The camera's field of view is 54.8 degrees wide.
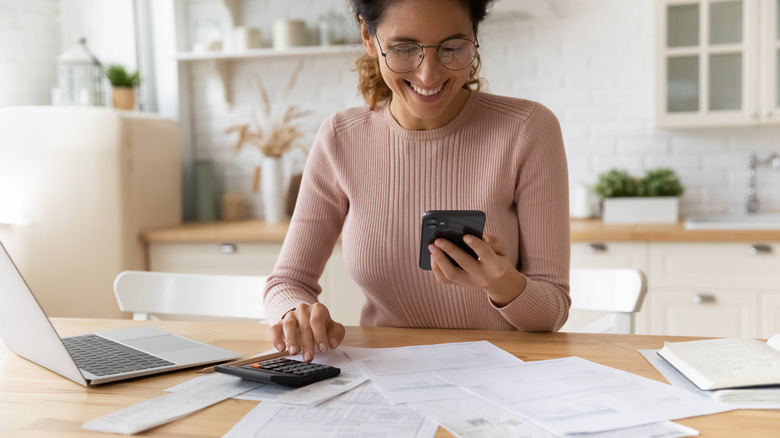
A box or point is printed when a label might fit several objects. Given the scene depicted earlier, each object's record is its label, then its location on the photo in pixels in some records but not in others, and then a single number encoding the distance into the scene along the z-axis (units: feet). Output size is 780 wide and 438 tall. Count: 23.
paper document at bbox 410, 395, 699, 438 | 2.83
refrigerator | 10.23
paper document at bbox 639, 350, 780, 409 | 3.11
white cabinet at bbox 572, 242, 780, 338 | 9.07
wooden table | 3.01
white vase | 11.81
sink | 10.04
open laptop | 3.56
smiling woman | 4.68
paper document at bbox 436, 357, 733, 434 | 2.96
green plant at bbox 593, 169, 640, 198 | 10.53
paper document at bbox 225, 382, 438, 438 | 2.92
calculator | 3.47
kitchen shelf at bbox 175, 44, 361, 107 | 11.49
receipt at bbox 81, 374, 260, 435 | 3.06
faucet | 10.73
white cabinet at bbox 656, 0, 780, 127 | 9.78
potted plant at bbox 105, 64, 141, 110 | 11.59
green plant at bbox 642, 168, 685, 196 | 10.51
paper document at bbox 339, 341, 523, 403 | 3.37
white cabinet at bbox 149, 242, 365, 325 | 10.33
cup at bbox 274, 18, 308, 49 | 11.70
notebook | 3.25
